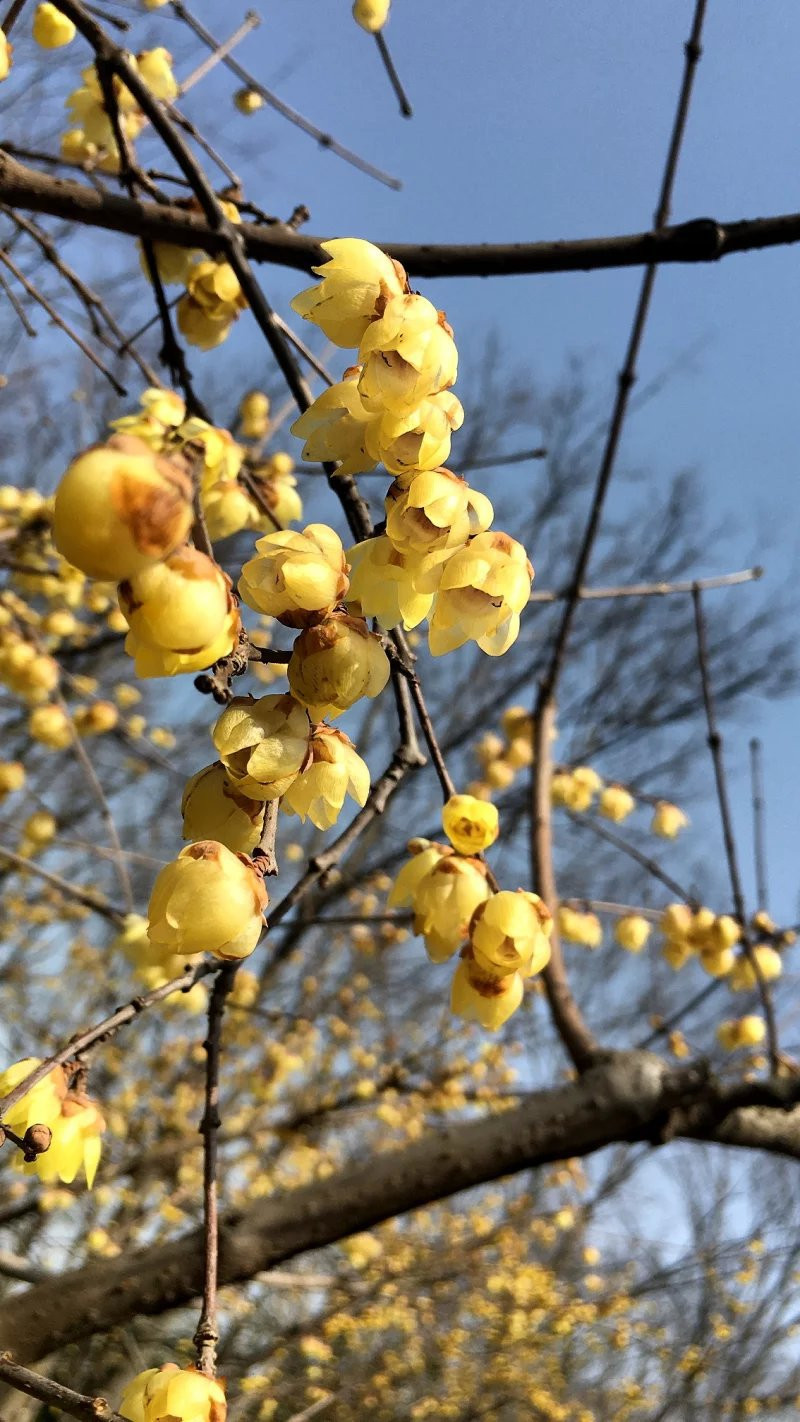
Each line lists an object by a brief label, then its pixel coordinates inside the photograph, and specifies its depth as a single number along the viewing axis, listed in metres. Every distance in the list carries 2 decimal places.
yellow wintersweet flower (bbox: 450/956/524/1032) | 0.21
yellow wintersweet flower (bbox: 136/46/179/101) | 0.41
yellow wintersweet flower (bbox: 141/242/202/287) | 0.35
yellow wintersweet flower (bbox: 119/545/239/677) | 0.12
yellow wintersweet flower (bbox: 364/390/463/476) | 0.15
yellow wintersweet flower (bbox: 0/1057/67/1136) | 0.19
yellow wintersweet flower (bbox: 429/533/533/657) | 0.16
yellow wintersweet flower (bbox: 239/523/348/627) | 0.14
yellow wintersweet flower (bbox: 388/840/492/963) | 0.21
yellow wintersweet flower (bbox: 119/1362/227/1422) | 0.15
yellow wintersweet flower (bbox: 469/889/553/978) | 0.20
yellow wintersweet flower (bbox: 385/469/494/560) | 0.14
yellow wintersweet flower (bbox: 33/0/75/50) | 0.40
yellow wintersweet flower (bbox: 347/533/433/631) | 0.15
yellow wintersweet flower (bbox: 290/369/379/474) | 0.16
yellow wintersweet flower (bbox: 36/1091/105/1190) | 0.19
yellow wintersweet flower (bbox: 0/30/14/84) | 0.27
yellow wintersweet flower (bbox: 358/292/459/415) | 0.15
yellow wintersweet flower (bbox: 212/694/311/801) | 0.14
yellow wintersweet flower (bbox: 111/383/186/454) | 0.23
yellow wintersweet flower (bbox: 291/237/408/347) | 0.16
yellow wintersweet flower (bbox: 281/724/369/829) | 0.16
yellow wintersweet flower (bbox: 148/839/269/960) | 0.14
